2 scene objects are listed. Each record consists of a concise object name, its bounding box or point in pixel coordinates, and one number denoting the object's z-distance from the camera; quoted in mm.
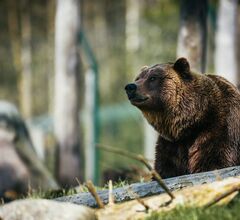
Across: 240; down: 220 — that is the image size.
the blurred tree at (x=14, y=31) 85687
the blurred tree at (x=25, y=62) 78750
